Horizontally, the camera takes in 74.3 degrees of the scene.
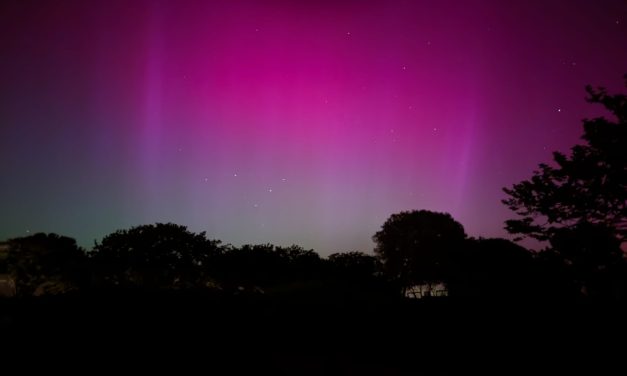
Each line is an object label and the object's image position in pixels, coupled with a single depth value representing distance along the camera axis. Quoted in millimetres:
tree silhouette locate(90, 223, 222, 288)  38750
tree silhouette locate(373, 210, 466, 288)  49531
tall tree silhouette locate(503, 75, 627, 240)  18812
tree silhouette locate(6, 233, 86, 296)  31391
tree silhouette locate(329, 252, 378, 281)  53938
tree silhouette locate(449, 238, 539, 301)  23369
